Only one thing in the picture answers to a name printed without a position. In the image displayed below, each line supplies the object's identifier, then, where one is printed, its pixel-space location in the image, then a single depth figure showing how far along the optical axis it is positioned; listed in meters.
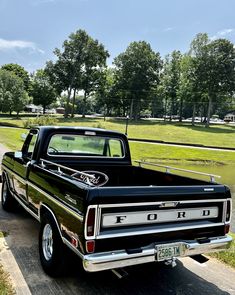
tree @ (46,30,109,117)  47.92
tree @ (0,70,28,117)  38.79
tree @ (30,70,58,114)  53.18
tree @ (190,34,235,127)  40.91
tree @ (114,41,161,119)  47.92
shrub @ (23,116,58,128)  26.78
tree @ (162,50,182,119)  51.28
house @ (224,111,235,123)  90.92
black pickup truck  2.40
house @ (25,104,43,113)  74.09
